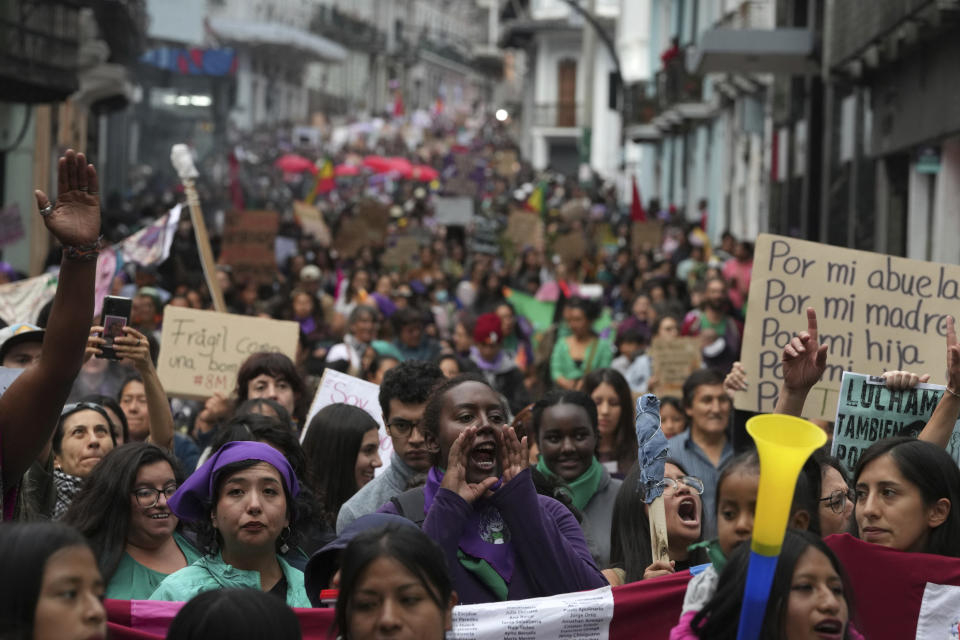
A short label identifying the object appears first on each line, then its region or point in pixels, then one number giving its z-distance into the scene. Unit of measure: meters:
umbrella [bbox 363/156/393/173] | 43.09
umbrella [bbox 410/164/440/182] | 43.34
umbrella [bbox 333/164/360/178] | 45.62
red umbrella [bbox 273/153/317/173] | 43.28
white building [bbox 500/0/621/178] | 67.69
